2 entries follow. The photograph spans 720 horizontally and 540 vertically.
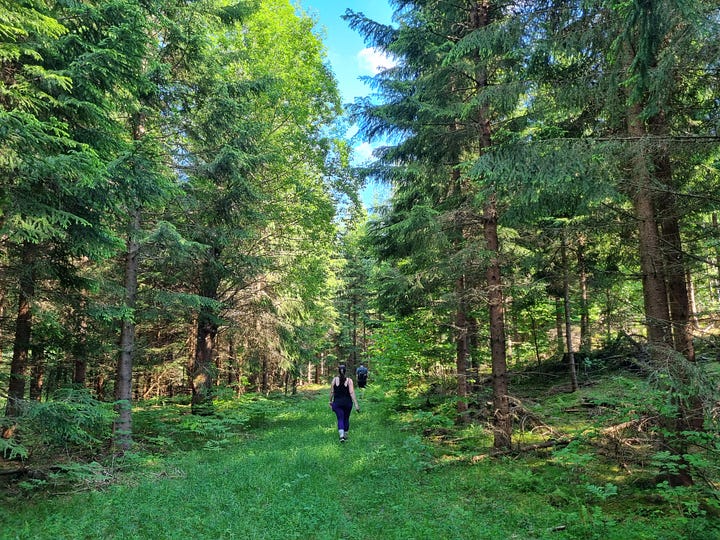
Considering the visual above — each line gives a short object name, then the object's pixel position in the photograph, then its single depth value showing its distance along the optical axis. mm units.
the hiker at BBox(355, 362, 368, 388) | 23094
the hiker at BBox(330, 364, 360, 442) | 9562
